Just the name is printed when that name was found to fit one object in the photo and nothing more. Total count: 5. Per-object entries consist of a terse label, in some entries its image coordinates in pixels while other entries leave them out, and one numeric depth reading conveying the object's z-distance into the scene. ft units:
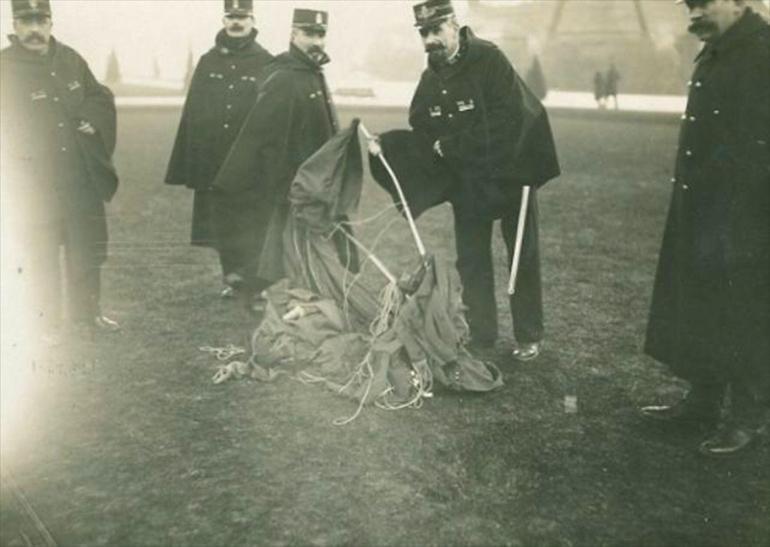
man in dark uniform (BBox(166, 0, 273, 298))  23.16
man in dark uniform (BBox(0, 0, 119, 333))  18.31
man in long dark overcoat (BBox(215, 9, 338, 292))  20.39
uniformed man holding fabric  17.78
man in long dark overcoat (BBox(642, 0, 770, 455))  13.30
